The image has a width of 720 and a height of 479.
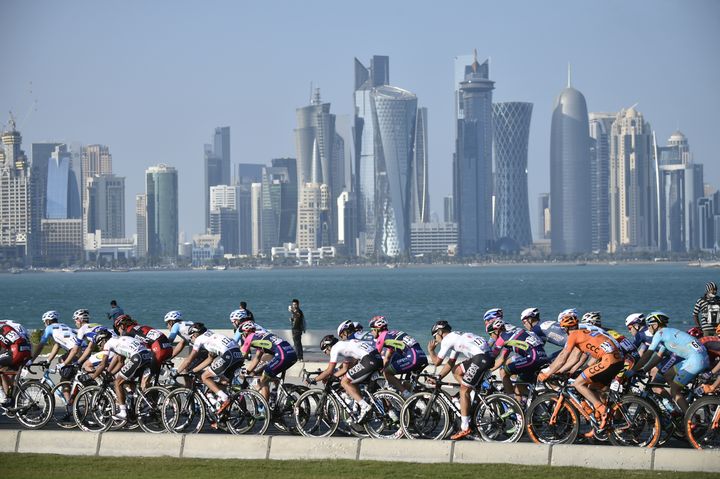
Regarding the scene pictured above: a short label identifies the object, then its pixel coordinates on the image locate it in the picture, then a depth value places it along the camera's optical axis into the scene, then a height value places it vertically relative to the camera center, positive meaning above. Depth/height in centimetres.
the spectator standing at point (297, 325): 3195 -200
